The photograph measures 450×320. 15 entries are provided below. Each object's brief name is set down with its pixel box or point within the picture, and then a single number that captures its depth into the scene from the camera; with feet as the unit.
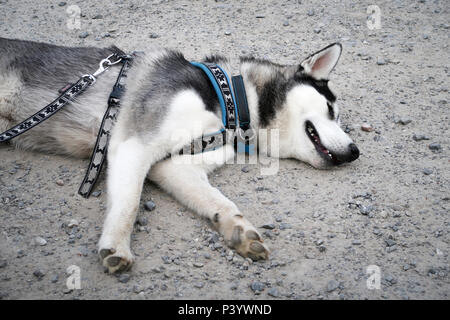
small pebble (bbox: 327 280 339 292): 7.29
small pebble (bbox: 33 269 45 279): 7.29
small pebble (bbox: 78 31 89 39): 15.90
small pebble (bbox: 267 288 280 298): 7.18
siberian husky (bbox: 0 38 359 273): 9.07
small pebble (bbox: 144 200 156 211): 9.18
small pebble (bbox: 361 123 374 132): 12.24
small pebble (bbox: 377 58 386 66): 14.87
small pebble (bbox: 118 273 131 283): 7.25
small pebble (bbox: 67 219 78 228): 8.55
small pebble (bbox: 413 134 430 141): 11.70
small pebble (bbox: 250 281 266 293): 7.24
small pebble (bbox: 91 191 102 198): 9.49
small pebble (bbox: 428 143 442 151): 11.30
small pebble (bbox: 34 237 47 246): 8.03
